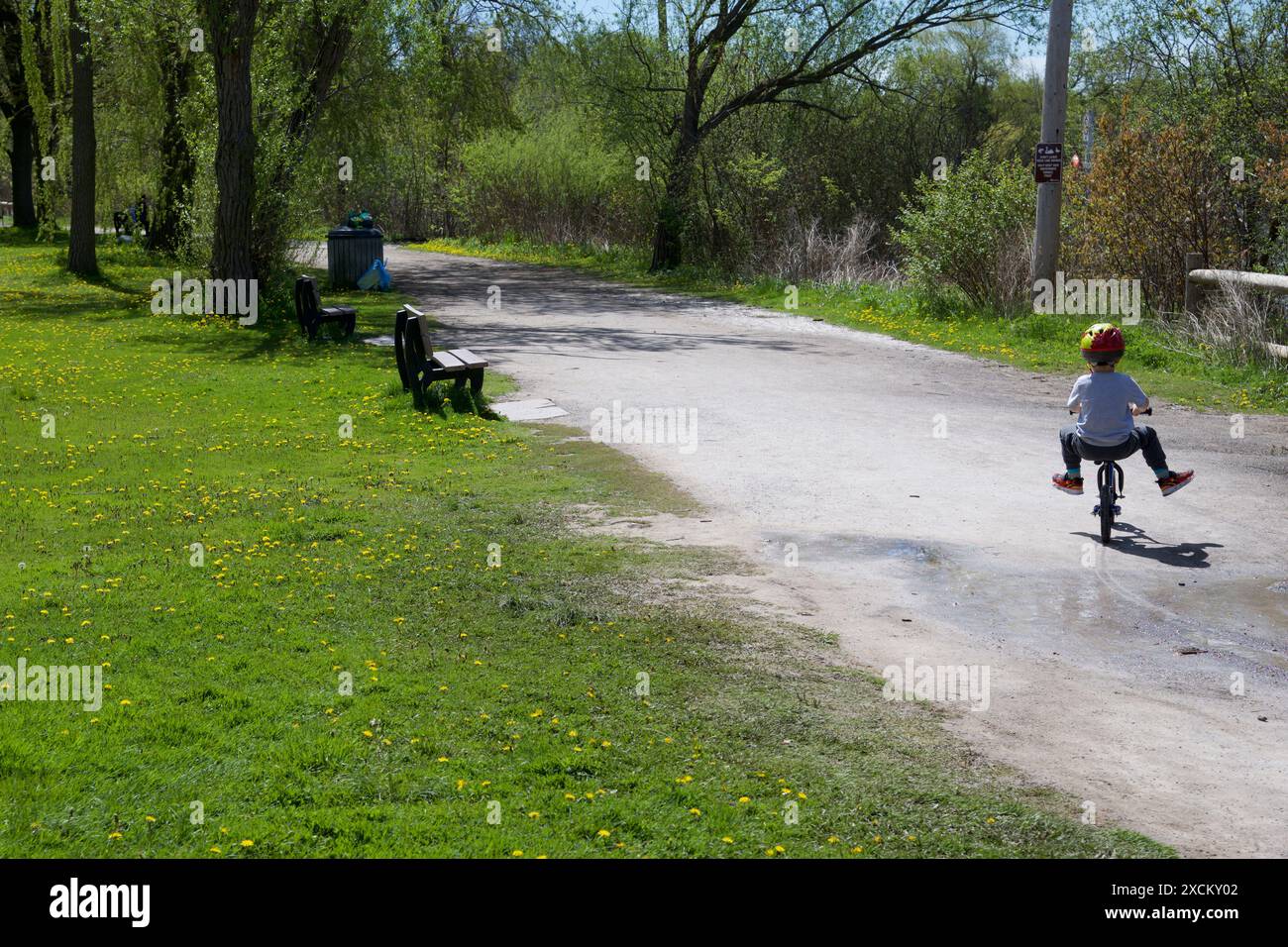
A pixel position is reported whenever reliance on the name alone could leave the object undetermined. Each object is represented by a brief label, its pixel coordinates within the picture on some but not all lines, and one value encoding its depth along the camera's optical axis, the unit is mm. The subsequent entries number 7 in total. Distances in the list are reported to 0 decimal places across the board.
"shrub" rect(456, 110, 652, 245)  36094
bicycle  8172
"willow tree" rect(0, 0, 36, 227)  40281
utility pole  17562
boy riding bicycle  8344
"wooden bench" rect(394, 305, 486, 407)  13023
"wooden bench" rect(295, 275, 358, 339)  18641
